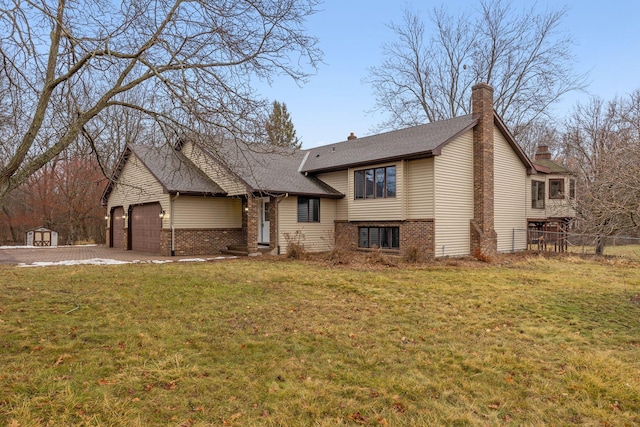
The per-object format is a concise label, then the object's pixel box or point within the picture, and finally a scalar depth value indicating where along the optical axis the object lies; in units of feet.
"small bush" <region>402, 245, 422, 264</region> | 45.57
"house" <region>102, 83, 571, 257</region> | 51.13
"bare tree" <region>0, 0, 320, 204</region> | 18.20
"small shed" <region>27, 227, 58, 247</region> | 81.77
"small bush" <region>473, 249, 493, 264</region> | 47.47
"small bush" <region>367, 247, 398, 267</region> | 43.21
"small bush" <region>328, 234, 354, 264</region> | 44.29
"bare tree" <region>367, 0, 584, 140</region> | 88.74
